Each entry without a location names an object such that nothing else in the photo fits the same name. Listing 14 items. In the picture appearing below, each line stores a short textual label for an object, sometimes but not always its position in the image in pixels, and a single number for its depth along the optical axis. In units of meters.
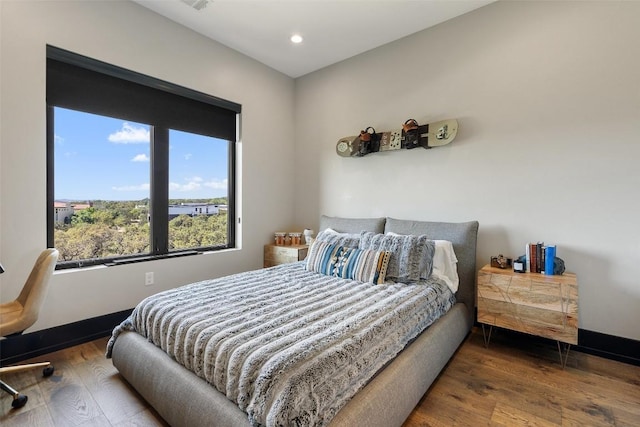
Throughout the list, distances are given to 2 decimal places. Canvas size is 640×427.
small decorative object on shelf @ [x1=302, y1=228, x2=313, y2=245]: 3.65
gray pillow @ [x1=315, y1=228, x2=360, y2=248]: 2.77
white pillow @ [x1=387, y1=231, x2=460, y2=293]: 2.49
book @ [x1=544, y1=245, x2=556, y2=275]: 2.21
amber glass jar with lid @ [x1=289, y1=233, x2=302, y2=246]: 3.83
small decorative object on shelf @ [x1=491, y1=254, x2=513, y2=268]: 2.45
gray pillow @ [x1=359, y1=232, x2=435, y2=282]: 2.35
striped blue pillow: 2.36
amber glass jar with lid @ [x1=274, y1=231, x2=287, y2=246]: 3.80
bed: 1.18
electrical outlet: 2.80
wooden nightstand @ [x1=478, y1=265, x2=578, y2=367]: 2.02
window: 2.42
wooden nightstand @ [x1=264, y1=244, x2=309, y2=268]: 3.48
